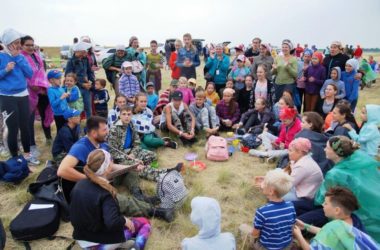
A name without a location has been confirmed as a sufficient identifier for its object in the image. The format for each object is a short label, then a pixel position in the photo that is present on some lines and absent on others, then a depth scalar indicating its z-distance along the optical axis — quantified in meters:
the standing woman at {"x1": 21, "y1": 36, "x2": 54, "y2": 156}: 4.84
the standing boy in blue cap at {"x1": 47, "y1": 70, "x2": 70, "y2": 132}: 5.13
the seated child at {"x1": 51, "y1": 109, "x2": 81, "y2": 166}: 4.36
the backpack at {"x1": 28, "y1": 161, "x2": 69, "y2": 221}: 3.39
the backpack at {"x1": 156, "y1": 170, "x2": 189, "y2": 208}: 3.53
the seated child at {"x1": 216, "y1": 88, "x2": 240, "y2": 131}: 6.73
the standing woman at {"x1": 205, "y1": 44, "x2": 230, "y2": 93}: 7.51
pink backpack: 5.27
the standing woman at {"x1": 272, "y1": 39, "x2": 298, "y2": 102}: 6.59
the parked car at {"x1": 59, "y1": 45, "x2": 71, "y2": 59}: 25.00
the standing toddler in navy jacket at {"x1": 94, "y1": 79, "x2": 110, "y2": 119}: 6.47
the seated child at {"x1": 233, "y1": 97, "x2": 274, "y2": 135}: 6.30
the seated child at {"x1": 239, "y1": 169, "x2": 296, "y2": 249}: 2.56
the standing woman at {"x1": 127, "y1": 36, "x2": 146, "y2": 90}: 7.17
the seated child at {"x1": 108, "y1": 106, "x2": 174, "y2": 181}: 4.18
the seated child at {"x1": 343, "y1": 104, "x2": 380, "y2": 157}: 4.11
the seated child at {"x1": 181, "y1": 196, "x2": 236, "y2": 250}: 2.18
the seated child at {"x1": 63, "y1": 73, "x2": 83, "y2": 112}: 5.47
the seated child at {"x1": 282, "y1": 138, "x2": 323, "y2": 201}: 3.34
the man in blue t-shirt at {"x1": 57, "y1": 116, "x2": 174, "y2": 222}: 3.10
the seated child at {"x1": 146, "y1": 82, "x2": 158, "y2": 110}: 6.61
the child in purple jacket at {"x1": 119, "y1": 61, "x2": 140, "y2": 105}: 6.45
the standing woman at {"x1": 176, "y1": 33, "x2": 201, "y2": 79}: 7.87
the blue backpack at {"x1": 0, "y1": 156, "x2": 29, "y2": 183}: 4.08
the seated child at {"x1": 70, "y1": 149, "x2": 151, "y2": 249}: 2.40
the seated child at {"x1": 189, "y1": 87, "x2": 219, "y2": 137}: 6.26
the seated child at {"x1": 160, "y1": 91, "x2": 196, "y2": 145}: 5.90
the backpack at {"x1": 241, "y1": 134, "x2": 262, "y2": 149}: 5.75
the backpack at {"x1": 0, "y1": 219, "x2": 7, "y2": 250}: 2.39
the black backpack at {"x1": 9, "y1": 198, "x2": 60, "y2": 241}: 3.03
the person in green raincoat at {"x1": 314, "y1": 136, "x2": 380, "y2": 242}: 2.89
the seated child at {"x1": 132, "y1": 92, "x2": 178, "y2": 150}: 5.33
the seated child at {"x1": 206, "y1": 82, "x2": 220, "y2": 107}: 7.36
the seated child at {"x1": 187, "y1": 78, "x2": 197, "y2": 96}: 7.33
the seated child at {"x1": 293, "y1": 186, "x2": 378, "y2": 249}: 2.10
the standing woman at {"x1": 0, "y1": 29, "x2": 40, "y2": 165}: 4.04
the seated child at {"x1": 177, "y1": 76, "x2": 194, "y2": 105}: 6.83
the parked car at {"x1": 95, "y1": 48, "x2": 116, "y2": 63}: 23.26
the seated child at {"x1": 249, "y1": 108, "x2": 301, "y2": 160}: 5.07
